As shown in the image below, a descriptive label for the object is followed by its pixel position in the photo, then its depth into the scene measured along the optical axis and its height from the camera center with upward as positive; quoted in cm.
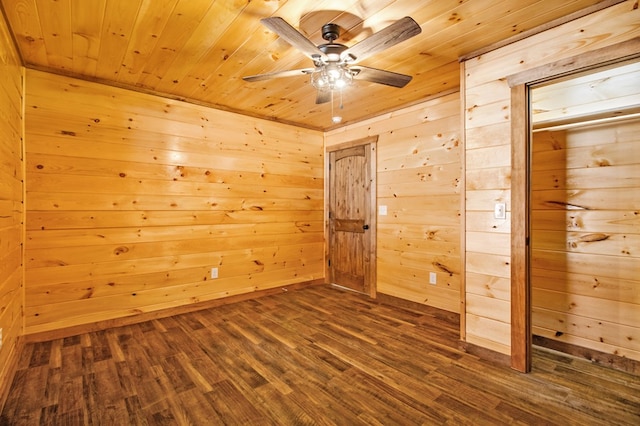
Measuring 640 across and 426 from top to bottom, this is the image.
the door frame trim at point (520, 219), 217 -3
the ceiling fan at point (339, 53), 164 +99
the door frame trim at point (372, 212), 400 +3
